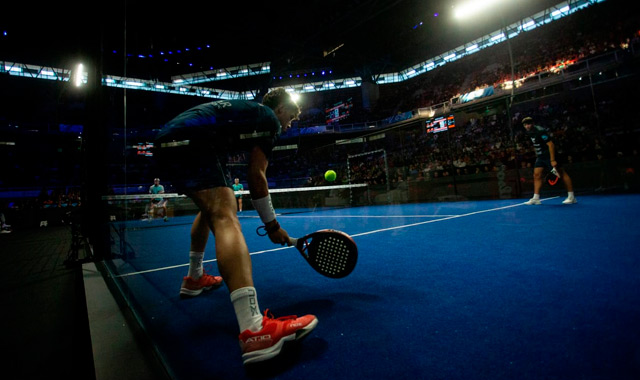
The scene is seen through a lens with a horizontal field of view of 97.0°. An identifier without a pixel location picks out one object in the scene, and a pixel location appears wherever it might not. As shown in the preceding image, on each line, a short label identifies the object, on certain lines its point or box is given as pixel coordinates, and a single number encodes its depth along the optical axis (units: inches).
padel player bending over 55.2
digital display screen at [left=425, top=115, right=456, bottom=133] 442.9
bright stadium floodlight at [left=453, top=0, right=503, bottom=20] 606.8
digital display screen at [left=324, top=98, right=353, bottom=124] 962.1
